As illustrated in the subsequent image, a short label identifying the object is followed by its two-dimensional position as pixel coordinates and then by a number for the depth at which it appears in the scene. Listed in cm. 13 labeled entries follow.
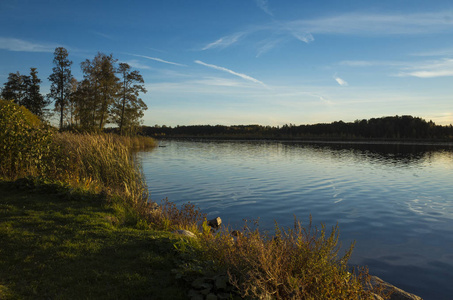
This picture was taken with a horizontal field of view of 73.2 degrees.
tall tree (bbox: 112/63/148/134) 5481
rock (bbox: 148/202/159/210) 1053
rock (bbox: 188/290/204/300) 454
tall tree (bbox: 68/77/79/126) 5026
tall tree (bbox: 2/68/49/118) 6331
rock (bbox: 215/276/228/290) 468
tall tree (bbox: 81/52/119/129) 4956
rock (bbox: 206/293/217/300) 448
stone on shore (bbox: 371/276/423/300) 579
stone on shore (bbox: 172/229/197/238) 770
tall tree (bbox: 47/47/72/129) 5219
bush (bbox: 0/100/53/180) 1319
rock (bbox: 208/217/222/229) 1040
